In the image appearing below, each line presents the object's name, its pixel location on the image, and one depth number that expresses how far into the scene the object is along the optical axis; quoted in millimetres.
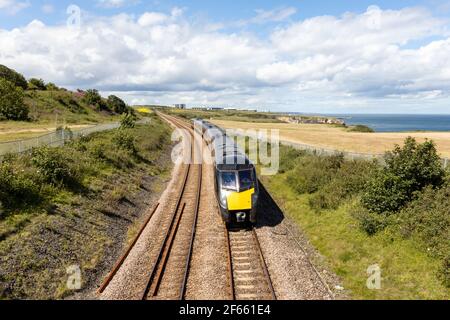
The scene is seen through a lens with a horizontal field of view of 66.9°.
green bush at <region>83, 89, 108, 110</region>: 78131
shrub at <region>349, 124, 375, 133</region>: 98331
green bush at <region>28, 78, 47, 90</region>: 76419
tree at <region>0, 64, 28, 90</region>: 64062
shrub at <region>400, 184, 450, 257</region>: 12623
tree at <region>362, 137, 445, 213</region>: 15711
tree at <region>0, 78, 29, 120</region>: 47312
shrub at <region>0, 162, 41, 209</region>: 15672
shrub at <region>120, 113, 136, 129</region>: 48891
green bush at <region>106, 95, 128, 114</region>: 88194
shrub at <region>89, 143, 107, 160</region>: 27125
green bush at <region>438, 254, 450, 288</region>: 11104
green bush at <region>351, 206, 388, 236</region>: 15000
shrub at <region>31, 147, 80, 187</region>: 19250
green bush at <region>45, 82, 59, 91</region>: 81338
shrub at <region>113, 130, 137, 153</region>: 33062
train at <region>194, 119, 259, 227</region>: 16625
